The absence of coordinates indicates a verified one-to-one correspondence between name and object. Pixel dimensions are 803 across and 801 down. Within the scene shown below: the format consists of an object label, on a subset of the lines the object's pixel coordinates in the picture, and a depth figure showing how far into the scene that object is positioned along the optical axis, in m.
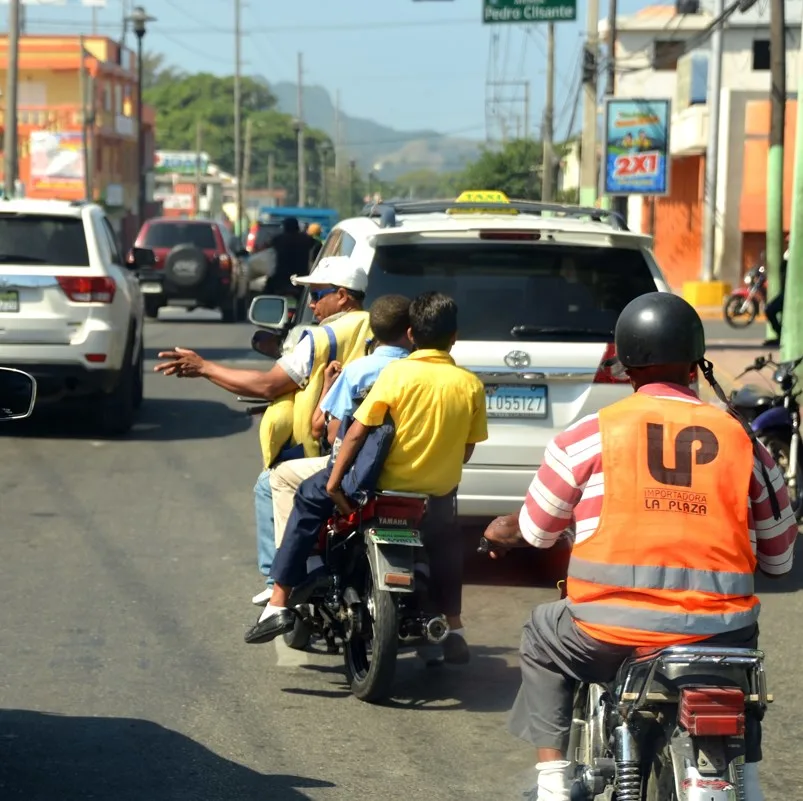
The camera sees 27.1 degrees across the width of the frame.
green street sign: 27.89
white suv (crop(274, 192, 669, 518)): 8.10
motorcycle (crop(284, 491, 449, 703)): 6.18
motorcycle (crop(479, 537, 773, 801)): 3.59
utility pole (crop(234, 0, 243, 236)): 72.62
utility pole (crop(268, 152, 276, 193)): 127.54
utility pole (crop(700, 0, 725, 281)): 38.94
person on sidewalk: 22.58
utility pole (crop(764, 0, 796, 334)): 23.52
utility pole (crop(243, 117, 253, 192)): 104.11
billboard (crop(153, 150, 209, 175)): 110.00
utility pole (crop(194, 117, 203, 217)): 92.81
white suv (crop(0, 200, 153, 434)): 13.19
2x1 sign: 29.50
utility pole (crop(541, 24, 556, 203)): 41.06
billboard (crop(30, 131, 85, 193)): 69.50
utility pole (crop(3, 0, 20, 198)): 30.14
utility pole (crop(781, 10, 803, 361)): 16.39
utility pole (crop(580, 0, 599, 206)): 31.88
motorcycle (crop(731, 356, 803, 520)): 10.27
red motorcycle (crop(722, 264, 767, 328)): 28.73
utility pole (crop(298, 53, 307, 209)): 102.72
